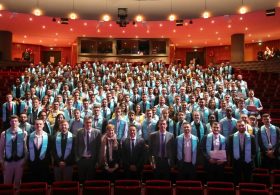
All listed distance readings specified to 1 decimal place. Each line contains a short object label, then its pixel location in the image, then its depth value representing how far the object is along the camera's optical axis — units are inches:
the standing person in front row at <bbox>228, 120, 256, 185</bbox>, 154.9
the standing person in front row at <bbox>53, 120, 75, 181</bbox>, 153.2
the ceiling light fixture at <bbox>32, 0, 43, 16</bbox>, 404.0
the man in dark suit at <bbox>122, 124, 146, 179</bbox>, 156.7
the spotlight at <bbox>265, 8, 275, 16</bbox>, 394.1
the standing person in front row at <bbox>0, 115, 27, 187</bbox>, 149.1
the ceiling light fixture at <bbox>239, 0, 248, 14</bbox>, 393.7
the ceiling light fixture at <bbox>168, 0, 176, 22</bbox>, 446.3
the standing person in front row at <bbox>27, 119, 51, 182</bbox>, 153.9
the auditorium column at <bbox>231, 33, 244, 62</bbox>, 567.9
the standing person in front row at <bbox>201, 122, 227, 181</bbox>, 156.1
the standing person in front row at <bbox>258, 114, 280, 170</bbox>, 171.6
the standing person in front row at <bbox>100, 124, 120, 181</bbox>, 156.3
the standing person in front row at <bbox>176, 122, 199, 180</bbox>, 154.6
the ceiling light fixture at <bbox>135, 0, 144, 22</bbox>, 466.2
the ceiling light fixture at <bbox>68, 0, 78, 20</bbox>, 435.0
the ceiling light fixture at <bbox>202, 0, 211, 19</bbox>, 422.6
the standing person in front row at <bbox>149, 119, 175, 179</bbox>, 156.1
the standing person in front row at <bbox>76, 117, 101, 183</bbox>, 154.4
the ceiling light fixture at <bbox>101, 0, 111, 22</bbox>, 456.7
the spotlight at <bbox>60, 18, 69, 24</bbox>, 434.5
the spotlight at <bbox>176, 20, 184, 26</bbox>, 442.9
